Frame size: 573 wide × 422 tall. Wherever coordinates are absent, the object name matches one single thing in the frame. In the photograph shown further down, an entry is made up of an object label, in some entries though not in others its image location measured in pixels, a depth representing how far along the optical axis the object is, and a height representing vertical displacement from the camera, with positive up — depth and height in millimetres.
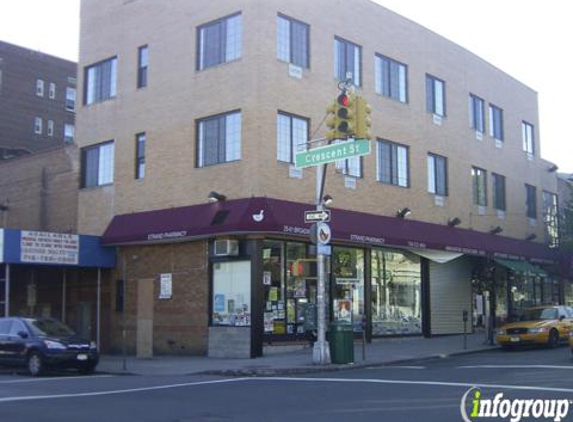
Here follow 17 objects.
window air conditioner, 22547 +1549
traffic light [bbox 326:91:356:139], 16719 +4130
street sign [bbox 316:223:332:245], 19172 +1673
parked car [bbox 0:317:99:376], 19188 -1291
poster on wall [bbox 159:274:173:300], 24656 +406
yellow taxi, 23656 -952
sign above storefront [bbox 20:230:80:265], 23891 +1668
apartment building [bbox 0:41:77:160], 49875 +14138
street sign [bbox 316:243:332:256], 19167 +1279
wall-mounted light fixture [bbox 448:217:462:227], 30594 +3209
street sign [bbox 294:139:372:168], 17016 +3520
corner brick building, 22922 +4339
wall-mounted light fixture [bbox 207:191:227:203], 22859 +3152
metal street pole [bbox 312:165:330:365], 19094 -247
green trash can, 19250 -1157
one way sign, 19094 +2122
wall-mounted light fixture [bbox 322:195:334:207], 22334 +3039
